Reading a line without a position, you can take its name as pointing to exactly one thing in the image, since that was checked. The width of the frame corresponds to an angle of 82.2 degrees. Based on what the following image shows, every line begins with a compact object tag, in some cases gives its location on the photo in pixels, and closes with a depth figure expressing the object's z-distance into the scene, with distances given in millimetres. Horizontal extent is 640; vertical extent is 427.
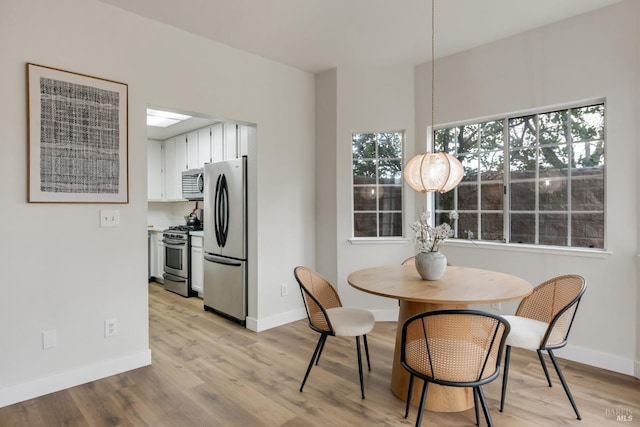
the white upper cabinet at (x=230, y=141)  4480
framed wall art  2424
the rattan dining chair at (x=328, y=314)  2350
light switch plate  2705
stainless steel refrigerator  3893
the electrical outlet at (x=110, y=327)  2721
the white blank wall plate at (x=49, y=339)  2451
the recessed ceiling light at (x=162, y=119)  4648
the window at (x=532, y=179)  3029
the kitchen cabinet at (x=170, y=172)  5988
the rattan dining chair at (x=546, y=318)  2125
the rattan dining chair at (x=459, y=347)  1708
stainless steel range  5117
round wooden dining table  1973
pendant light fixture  2553
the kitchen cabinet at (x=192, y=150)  5395
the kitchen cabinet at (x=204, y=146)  5070
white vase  2396
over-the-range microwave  5379
